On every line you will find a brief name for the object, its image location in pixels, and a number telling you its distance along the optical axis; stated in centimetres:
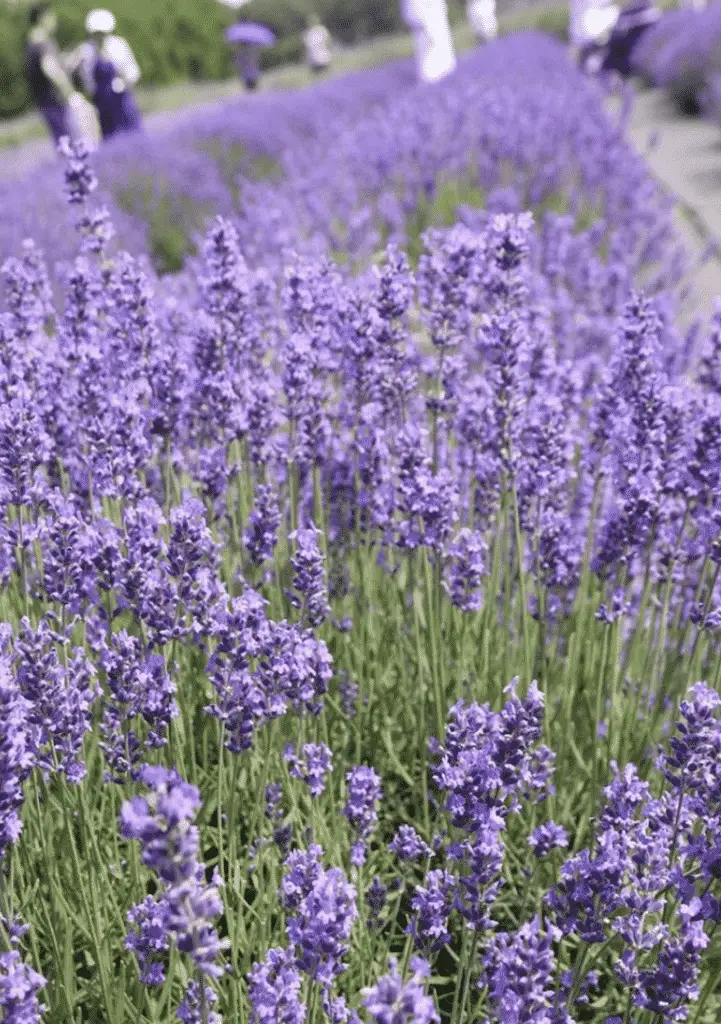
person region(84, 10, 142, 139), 1433
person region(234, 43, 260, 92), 2584
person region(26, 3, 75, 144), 1320
